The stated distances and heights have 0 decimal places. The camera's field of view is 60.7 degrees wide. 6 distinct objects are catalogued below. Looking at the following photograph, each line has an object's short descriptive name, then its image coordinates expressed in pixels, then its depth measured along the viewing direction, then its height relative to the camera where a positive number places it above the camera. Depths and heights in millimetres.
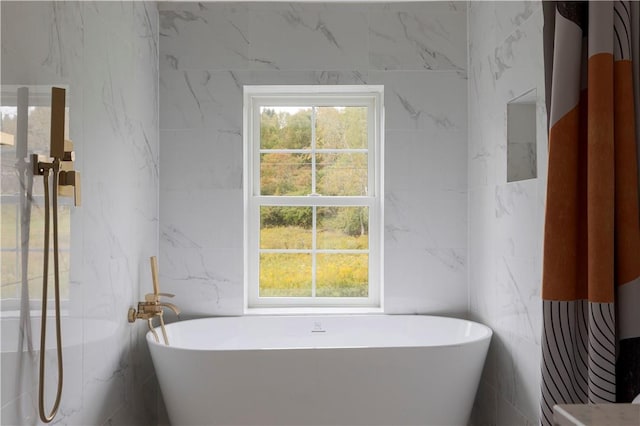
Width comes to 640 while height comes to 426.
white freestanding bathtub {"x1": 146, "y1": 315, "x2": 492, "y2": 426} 2656 -807
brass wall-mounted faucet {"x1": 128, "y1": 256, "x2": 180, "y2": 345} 2994 -493
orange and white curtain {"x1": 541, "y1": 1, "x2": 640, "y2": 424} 1682 +68
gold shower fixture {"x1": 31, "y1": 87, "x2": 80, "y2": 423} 1880 +74
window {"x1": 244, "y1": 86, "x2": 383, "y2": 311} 3727 +147
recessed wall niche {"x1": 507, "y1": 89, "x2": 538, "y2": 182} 2748 +432
